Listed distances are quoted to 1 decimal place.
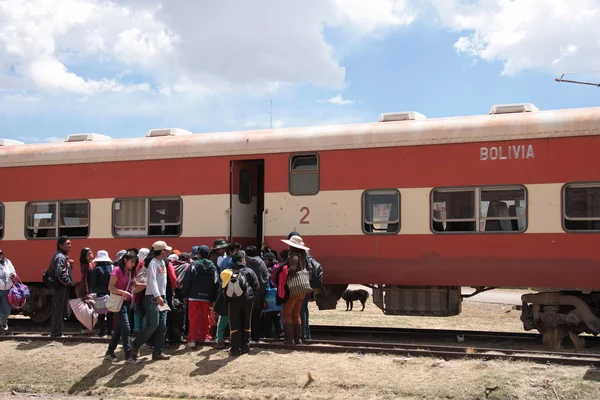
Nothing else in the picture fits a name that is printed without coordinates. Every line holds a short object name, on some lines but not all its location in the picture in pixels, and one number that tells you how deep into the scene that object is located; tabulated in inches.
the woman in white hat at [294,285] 446.3
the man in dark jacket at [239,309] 435.5
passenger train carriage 458.9
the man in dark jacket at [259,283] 466.9
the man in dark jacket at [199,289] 463.8
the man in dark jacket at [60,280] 503.8
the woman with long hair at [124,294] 428.8
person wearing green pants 449.1
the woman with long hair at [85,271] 507.5
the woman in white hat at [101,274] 483.5
